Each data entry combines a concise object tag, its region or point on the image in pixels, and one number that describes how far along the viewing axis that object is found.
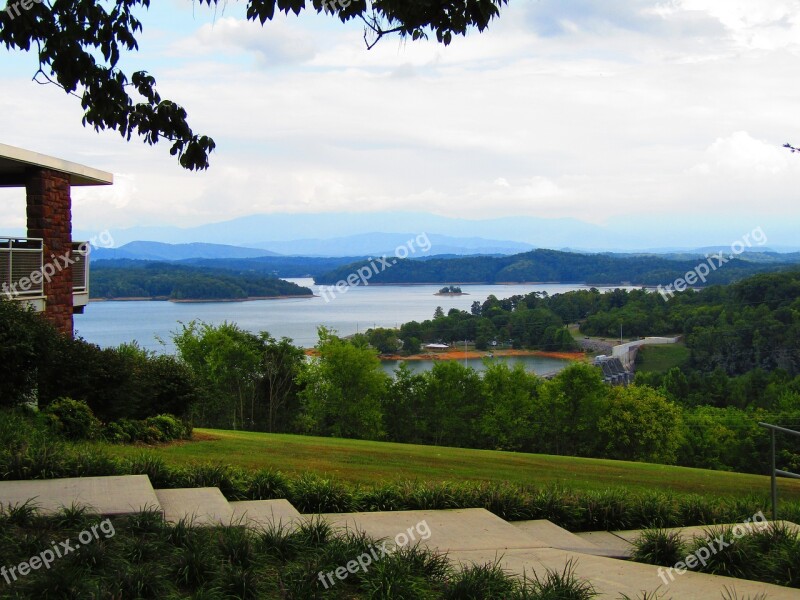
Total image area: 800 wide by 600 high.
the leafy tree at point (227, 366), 40.88
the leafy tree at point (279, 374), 42.66
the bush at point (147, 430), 11.47
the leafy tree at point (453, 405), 41.66
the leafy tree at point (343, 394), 39.44
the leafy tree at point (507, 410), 40.31
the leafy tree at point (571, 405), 41.16
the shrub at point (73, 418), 10.78
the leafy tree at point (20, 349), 11.38
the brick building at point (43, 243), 15.27
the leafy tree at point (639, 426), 41.03
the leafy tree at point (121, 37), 5.60
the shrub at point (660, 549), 5.57
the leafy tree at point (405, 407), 42.94
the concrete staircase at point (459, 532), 4.74
